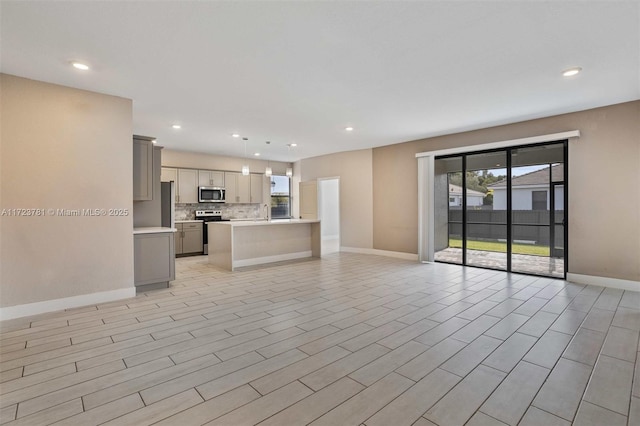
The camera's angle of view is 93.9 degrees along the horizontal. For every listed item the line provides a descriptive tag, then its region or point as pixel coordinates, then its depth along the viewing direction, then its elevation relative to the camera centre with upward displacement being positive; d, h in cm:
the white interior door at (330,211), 1105 -4
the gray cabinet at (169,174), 782 +96
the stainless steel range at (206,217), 818 -21
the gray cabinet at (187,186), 803 +66
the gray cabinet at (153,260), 448 -77
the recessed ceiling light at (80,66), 322 +159
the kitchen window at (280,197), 1025 +46
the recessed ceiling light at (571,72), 341 +161
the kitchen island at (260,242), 621 -71
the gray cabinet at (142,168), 481 +69
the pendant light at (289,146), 757 +168
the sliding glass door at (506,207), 548 +6
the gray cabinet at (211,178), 841 +93
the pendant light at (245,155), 619 +127
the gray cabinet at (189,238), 772 -73
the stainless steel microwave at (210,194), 832 +46
